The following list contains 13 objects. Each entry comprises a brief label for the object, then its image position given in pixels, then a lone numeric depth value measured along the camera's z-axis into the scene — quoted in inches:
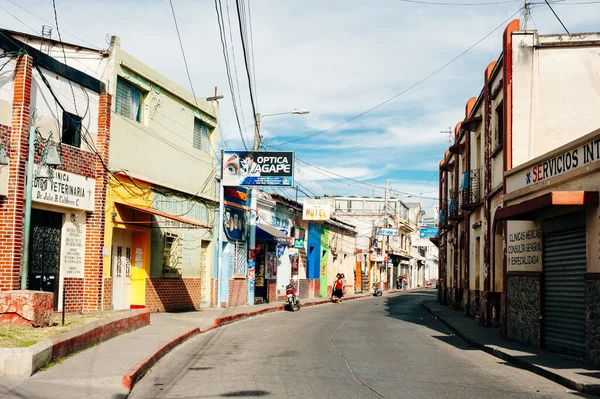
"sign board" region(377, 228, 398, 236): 2140.7
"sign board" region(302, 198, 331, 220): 1518.2
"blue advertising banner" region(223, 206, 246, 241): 1120.2
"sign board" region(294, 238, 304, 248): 1379.2
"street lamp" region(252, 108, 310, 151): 1147.3
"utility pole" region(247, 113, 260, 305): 1153.4
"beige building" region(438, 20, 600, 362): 690.2
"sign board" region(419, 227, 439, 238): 2145.3
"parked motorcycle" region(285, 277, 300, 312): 1167.6
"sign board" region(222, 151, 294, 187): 1069.8
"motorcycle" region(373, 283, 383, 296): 2150.5
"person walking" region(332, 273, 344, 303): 1514.3
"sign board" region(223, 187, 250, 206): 1136.8
